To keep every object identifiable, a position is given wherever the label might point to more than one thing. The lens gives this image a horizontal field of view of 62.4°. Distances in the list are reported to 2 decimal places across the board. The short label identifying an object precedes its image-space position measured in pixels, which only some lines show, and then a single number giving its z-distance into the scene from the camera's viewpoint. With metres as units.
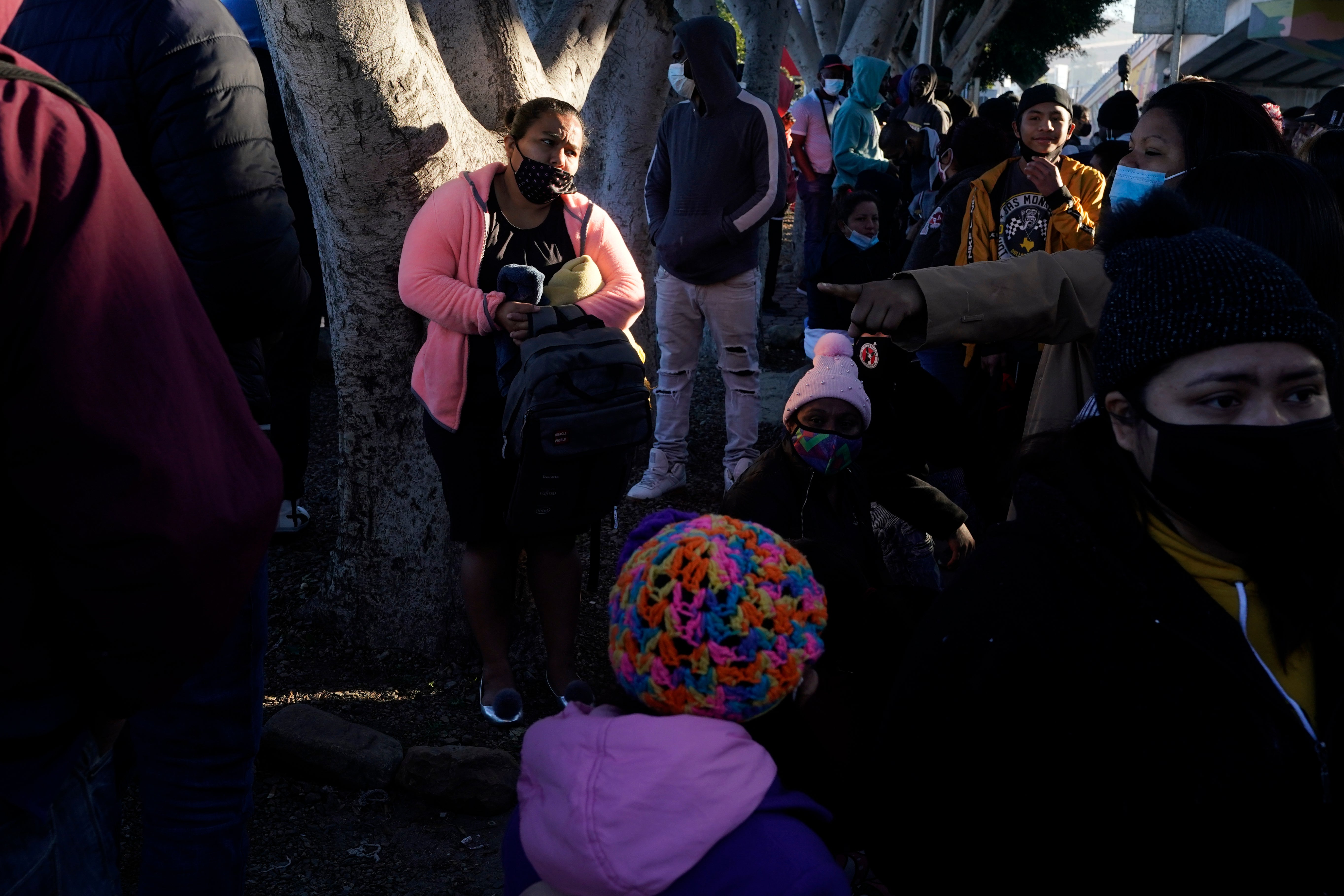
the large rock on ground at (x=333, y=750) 3.29
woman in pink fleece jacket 3.41
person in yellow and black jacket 4.64
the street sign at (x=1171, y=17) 12.05
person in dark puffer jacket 2.05
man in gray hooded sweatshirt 5.59
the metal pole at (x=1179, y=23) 12.00
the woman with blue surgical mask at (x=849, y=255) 6.59
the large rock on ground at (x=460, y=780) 3.25
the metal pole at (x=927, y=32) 17.89
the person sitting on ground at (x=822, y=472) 3.34
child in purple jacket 1.65
